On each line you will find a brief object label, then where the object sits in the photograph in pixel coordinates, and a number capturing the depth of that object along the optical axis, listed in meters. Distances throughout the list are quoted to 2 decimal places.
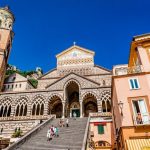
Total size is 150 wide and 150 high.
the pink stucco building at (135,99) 11.91
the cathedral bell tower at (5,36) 34.05
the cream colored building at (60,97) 24.28
